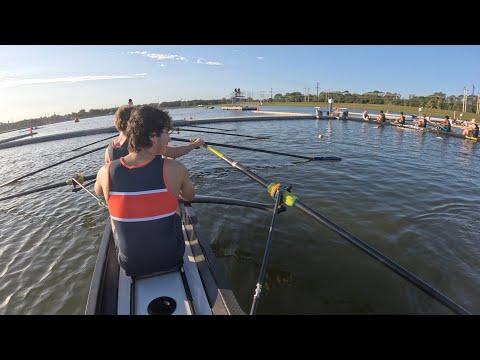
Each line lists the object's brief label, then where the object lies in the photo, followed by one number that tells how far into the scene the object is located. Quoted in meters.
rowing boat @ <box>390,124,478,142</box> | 19.36
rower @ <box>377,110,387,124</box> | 26.77
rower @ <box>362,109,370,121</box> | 29.46
